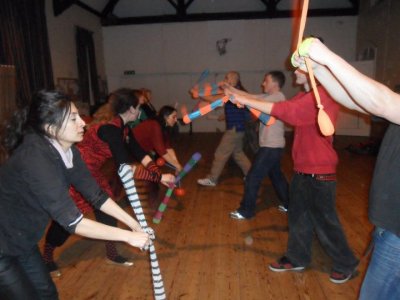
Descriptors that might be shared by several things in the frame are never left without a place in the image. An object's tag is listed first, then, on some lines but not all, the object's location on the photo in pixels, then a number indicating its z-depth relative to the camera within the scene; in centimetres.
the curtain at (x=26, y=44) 528
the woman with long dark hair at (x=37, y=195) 126
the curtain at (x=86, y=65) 800
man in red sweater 189
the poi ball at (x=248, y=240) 289
